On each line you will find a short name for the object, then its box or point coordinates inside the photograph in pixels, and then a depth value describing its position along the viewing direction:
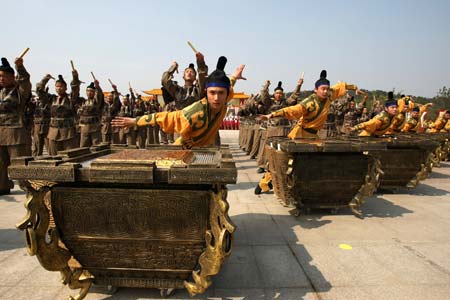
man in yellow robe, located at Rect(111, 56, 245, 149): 2.91
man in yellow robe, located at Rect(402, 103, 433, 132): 8.78
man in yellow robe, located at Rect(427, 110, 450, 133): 10.96
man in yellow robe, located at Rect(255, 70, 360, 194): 4.57
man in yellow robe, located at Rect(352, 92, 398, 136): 5.73
